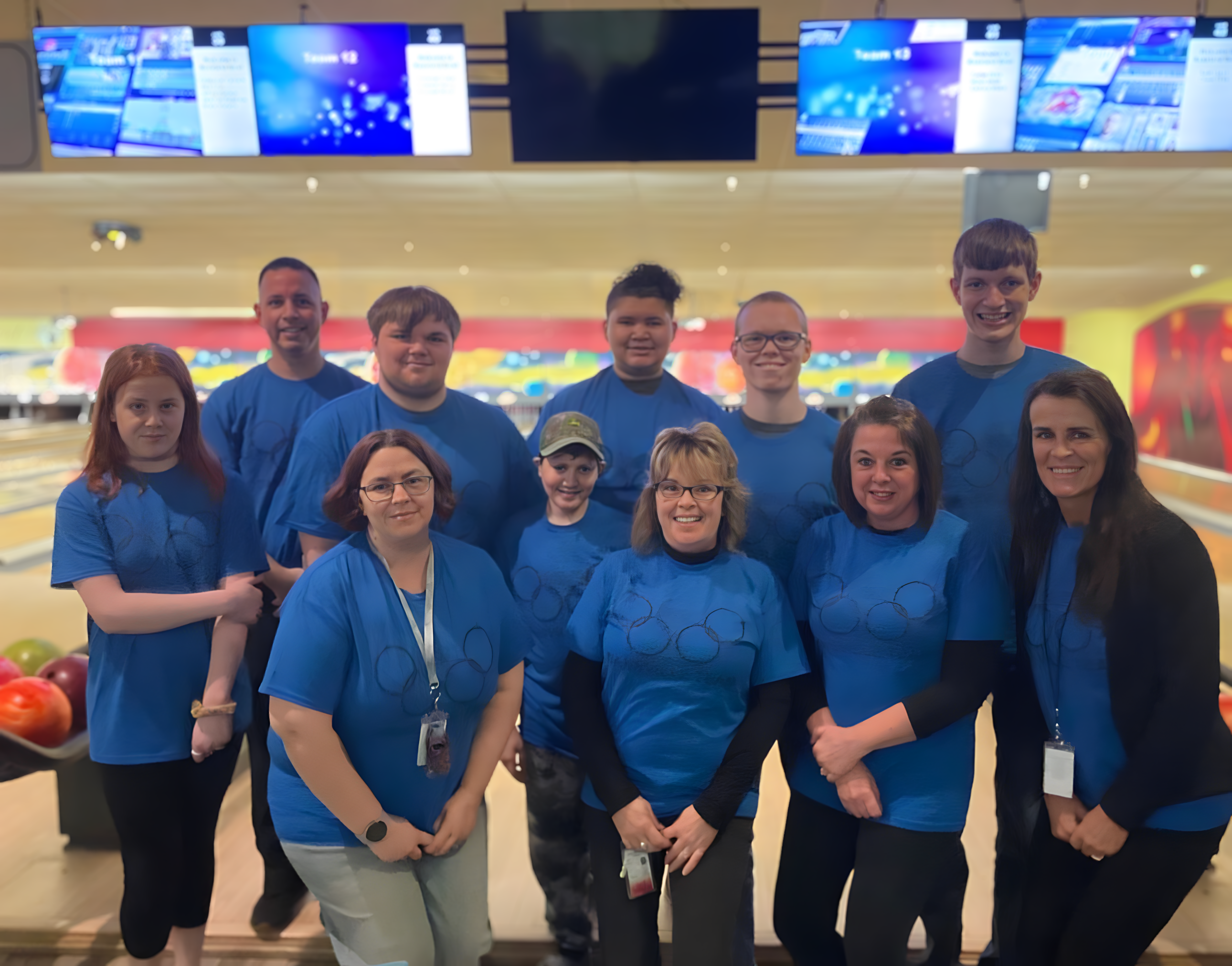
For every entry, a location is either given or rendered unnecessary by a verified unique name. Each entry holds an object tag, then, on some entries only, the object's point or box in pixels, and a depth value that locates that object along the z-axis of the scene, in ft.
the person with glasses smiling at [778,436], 4.94
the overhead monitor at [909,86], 7.66
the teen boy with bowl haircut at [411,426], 4.90
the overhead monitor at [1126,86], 7.50
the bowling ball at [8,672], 6.83
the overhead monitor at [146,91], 7.98
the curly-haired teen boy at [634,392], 5.43
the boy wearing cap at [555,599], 4.75
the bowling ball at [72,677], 6.50
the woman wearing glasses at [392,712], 3.72
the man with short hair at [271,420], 5.73
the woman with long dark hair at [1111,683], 3.73
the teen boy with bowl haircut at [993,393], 4.79
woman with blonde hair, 3.99
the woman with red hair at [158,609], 4.34
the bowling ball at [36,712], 6.02
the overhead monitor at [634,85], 7.64
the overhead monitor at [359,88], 7.88
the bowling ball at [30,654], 7.42
